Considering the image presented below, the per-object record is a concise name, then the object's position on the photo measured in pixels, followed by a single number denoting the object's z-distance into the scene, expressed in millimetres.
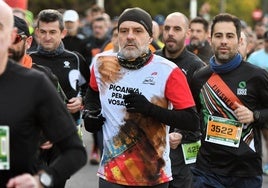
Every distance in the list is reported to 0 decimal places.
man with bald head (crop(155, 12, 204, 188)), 8034
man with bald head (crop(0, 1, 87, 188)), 4067
